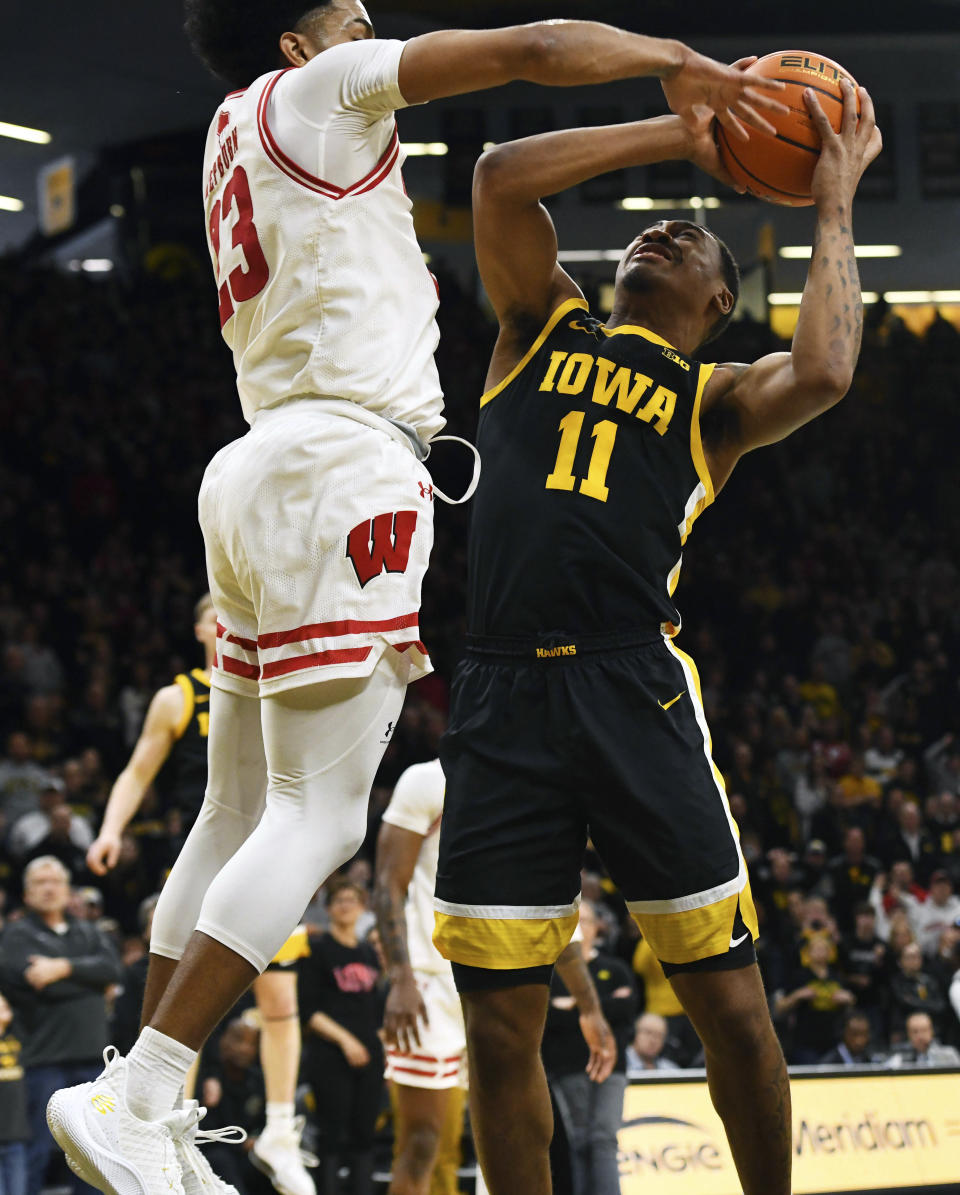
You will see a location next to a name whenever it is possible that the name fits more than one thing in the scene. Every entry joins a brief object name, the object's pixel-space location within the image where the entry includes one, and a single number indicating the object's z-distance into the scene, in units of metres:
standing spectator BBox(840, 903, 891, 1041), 10.78
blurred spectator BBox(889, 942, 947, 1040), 10.34
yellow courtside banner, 7.18
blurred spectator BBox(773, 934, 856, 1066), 10.09
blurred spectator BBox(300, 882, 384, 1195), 7.27
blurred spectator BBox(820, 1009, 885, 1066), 9.96
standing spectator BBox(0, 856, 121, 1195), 6.96
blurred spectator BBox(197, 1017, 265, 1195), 7.49
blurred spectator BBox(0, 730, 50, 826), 10.62
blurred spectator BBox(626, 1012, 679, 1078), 8.86
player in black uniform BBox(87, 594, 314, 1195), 5.90
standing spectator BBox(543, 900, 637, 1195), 6.73
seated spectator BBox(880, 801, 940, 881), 12.23
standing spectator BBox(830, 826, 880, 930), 11.63
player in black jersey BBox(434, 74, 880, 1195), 2.94
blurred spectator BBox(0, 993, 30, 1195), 6.64
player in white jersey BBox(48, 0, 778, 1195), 2.46
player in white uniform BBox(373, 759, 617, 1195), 5.44
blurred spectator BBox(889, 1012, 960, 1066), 9.70
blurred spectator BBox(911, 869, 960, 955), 11.33
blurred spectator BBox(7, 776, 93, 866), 9.84
